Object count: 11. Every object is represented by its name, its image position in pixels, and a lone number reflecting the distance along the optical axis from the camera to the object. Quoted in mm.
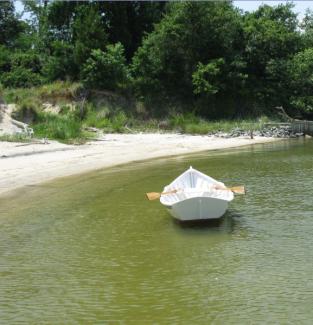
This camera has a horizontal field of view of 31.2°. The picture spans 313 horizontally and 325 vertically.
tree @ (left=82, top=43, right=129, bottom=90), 43844
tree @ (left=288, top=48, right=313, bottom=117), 46750
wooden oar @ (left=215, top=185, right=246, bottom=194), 14595
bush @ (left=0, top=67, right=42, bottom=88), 47312
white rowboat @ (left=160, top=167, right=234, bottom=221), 13273
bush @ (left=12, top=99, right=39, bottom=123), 39503
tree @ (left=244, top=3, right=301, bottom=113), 46994
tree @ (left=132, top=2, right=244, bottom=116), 45344
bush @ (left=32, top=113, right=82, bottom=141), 32031
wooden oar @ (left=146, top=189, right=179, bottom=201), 14414
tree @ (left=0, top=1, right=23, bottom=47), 55469
